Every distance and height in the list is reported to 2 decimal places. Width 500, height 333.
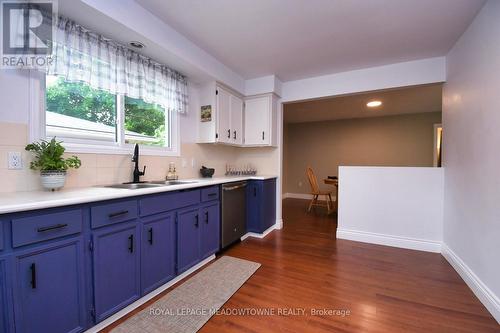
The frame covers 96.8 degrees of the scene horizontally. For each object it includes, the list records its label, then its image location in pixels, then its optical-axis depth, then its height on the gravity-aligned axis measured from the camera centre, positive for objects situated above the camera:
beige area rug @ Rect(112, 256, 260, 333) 1.46 -1.08
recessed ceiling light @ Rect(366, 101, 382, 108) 4.42 +1.21
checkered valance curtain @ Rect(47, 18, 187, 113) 1.64 +0.84
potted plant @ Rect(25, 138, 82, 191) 1.46 -0.01
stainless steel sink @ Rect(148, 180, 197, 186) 2.25 -0.21
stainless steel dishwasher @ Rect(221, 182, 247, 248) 2.63 -0.63
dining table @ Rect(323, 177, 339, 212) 4.67 -0.39
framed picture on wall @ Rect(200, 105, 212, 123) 3.00 +0.67
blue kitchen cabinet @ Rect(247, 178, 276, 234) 3.15 -0.61
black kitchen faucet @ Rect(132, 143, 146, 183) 2.14 -0.02
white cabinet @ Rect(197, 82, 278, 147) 2.99 +0.66
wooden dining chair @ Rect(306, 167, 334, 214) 4.79 -0.64
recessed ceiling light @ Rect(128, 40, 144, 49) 1.98 +1.07
